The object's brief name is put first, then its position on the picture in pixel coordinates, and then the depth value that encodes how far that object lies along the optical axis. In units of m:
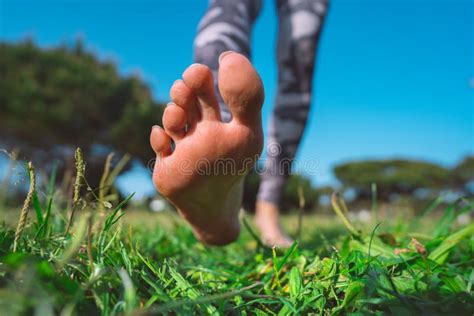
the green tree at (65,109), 8.07
